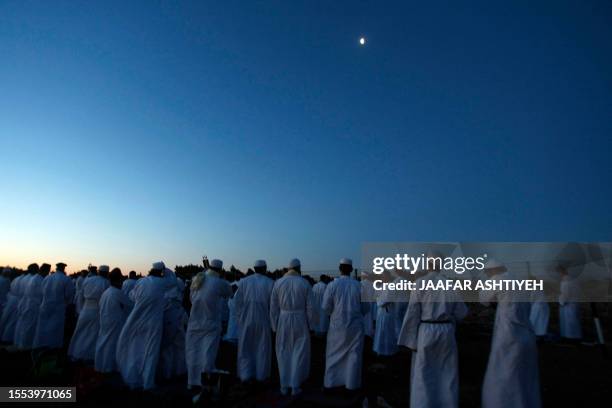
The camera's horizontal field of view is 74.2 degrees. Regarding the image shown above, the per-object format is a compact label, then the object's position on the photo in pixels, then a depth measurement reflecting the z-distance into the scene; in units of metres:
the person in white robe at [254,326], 7.04
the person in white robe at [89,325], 8.19
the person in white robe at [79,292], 11.12
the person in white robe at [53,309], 9.20
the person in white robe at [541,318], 11.68
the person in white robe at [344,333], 6.51
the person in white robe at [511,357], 4.91
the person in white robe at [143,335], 6.68
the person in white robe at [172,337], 7.32
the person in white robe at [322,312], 11.90
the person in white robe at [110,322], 7.25
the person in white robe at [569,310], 11.48
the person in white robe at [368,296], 7.52
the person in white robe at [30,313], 9.60
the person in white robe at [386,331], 9.95
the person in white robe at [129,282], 10.61
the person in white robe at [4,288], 11.46
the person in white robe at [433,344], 5.12
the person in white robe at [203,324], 6.69
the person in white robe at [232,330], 11.08
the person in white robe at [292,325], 6.59
